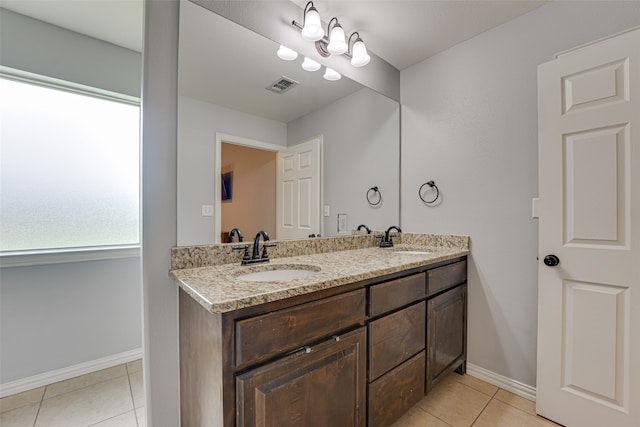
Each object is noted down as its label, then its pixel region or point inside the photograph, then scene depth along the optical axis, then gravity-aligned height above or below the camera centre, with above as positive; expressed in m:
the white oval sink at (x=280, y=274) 1.32 -0.32
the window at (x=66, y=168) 1.71 +0.32
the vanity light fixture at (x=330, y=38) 1.50 +1.08
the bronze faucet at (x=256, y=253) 1.38 -0.21
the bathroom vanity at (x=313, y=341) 0.83 -0.50
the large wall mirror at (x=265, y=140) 1.30 +0.46
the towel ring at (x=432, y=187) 2.07 +0.19
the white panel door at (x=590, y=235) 1.25 -0.12
